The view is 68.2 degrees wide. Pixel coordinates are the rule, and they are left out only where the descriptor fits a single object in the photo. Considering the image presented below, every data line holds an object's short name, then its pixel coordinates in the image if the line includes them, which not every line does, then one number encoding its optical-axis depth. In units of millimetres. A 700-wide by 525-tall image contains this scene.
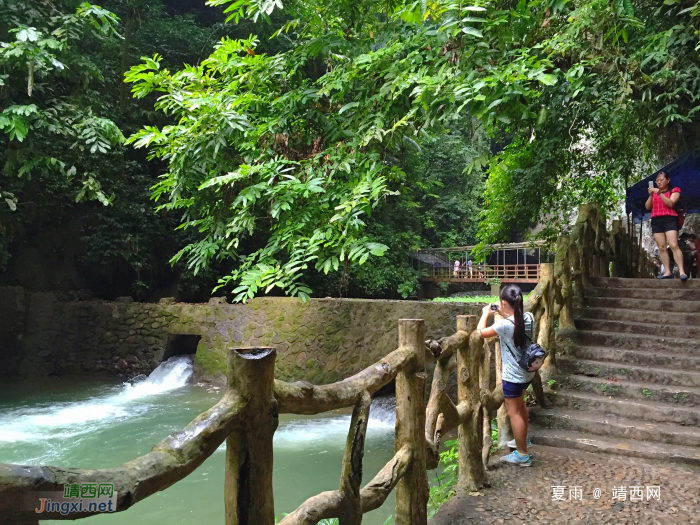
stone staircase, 4074
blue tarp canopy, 8055
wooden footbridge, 18453
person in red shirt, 6250
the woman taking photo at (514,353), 3471
